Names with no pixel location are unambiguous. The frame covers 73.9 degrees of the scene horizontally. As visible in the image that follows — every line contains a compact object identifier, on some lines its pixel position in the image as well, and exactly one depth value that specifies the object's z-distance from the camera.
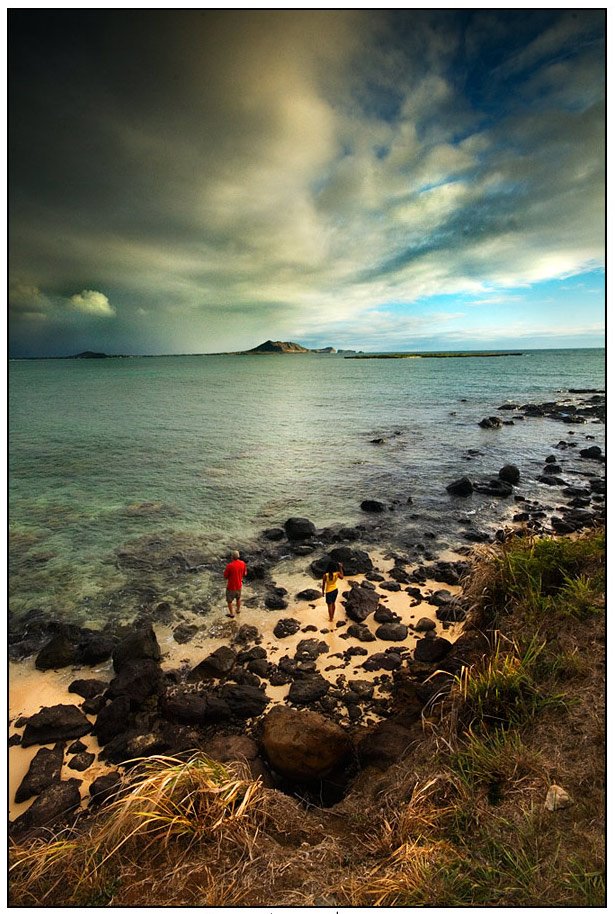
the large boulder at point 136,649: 9.28
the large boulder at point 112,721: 7.57
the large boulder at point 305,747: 6.01
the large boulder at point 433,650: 8.59
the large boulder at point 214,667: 8.88
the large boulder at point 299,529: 15.79
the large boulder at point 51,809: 6.10
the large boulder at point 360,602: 10.59
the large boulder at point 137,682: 8.25
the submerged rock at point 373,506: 18.26
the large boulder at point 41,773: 6.70
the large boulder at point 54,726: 7.57
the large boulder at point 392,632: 9.76
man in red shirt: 10.75
